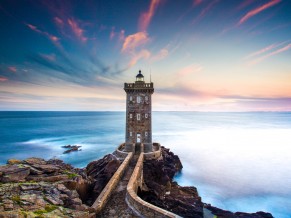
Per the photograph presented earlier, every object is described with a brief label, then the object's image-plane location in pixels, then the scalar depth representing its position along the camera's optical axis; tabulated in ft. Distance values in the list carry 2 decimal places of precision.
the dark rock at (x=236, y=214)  48.21
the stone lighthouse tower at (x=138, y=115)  70.08
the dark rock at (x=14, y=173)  27.27
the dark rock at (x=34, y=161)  34.77
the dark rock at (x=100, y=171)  42.27
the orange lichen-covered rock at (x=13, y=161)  34.66
